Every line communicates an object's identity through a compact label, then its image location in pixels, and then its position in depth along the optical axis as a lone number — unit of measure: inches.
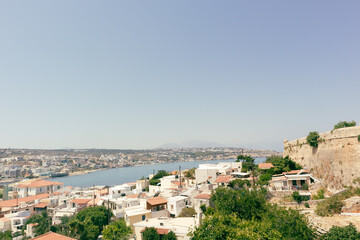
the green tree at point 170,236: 818.9
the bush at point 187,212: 1130.7
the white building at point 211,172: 1729.6
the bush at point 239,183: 1237.1
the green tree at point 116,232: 961.5
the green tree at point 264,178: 1188.8
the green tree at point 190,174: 2096.8
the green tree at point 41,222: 1283.2
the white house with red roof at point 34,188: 2519.7
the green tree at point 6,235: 1170.2
